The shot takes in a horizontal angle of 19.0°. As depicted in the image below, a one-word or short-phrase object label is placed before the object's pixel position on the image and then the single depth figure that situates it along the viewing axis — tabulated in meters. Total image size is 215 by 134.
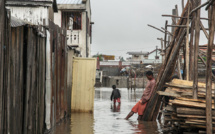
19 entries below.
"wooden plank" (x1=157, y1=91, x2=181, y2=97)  14.74
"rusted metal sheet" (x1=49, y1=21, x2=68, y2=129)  16.39
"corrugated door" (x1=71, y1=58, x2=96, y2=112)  23.26
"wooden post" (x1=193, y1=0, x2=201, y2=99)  14.10
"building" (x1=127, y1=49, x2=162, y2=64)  153.42
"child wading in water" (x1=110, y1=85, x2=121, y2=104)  35.05
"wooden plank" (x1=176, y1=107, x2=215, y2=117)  13.20
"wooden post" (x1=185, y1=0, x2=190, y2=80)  18.11
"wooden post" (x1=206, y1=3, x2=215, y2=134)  12.38
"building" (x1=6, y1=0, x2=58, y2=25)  28.23
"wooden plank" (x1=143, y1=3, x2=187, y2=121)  17.43
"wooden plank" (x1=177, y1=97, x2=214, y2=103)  13.60
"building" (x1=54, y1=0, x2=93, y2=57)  45.95
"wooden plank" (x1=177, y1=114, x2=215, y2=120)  13.13
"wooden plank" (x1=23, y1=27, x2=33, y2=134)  11.34
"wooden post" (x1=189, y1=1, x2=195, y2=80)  16.18
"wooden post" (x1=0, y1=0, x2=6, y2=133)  8.30
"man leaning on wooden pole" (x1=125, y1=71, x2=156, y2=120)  19.45
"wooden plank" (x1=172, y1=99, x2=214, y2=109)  13.27
